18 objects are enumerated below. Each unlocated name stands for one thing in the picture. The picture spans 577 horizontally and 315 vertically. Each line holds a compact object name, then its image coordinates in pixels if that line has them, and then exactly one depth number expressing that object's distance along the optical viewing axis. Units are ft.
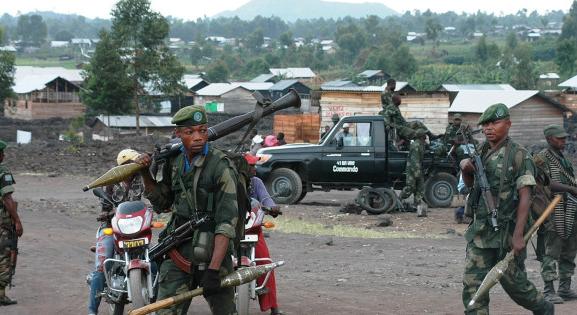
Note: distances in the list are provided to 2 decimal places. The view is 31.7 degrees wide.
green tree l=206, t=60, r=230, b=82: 388.98
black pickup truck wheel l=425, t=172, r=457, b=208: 66.03
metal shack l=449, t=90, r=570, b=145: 142.92
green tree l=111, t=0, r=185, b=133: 171.73
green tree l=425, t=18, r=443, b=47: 560.20
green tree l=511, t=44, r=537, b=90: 264.93
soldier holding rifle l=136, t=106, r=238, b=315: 21.11
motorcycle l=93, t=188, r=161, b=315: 26.78
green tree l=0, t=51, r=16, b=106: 197.16
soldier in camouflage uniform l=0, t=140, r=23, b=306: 32.94
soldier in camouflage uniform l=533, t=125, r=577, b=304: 31.58
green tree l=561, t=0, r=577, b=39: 469.16
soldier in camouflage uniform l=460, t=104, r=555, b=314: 24.53
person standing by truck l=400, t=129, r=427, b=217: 61.57
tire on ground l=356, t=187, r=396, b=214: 62.69
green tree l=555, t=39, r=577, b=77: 294.15
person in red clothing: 29.40
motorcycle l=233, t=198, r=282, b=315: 28.14
